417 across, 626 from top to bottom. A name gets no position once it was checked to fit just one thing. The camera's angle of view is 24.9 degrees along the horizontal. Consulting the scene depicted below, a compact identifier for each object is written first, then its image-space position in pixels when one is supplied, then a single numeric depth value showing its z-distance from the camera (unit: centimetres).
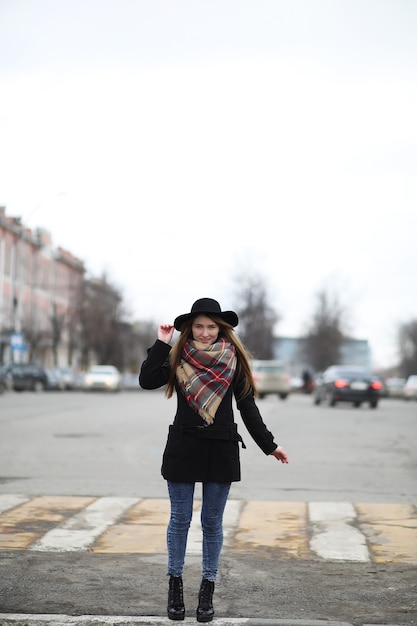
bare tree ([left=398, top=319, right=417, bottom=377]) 12812
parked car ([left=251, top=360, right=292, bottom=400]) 4388
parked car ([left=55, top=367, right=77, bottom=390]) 5997
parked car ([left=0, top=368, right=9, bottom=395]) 4906
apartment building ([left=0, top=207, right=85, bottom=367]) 6756
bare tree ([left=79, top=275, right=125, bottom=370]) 8056
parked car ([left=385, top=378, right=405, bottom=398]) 6956
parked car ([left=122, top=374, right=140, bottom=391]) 7624
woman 493
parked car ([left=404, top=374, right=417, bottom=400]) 5475
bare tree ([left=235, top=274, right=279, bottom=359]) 9644
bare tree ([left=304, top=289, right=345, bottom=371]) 10412
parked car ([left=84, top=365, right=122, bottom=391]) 5569
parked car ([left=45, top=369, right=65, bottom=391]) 5662
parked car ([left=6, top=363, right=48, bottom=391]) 5178
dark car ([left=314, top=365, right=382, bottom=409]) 3538
